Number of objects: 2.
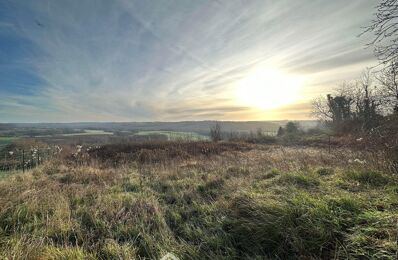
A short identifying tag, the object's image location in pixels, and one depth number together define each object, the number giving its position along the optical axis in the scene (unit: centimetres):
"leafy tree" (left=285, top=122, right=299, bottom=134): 4966
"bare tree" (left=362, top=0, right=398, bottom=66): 469
